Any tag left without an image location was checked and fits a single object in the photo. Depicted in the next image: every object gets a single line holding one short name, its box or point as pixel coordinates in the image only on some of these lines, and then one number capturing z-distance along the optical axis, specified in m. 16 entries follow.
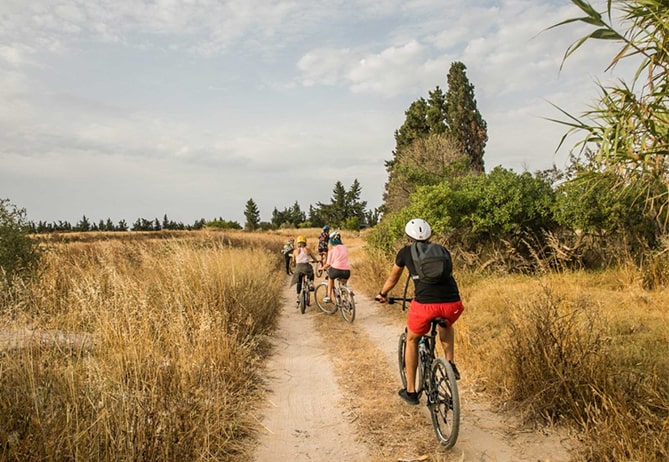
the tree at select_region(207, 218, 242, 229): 67.31
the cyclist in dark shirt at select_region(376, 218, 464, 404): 4.35
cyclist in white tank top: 11.67
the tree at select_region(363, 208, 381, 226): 78.10
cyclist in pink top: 10.70
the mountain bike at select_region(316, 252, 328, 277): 16.80
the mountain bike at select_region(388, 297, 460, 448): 3.87
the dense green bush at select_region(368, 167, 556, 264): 12.32
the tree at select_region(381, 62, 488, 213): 31.91
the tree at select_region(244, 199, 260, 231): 82.59
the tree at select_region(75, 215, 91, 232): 57.33
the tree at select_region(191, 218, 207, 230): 67.79
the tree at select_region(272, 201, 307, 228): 89.81
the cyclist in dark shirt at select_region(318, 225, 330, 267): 18.64
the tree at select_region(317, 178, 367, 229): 80.69
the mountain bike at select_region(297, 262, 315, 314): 11.48
